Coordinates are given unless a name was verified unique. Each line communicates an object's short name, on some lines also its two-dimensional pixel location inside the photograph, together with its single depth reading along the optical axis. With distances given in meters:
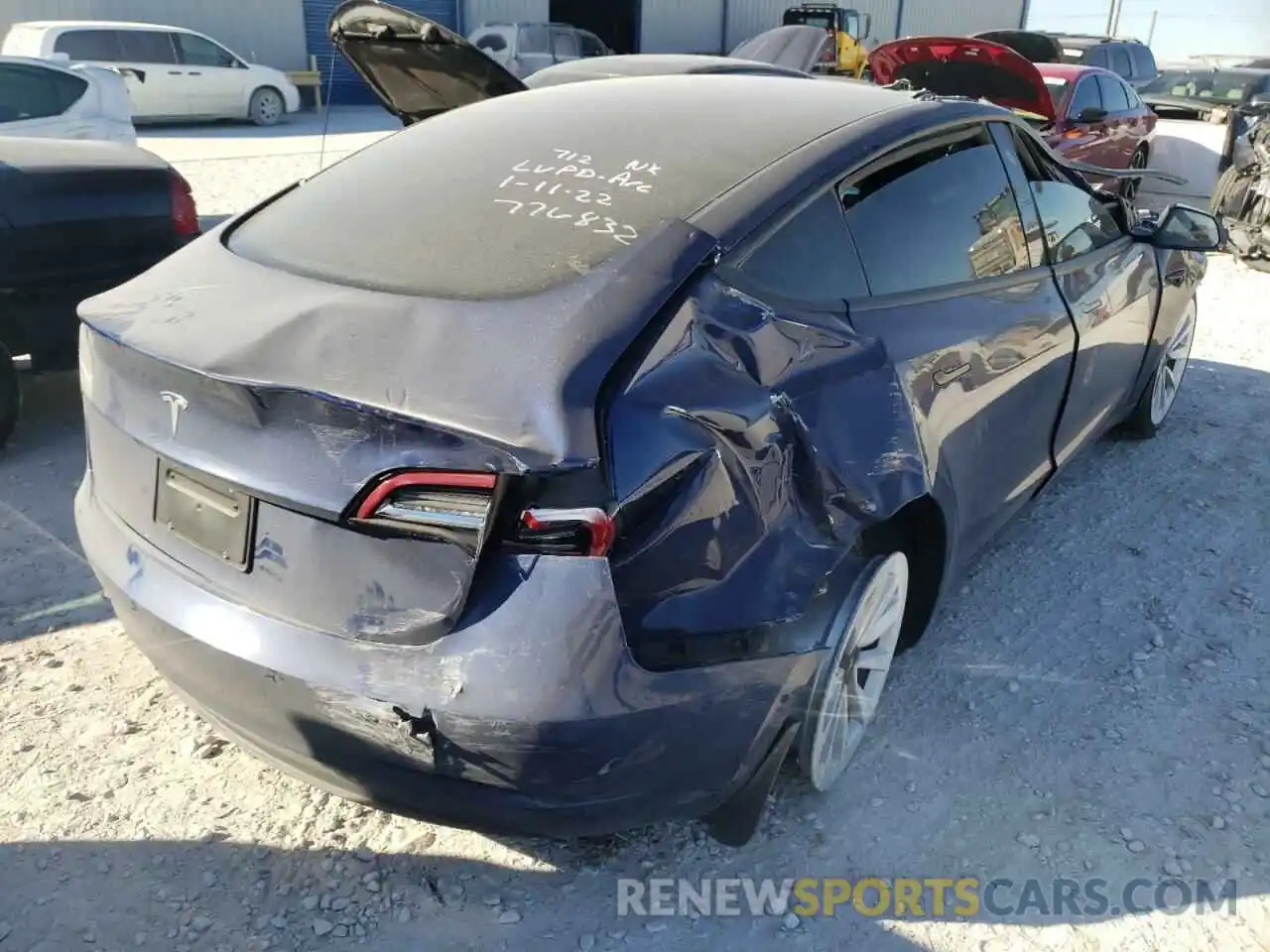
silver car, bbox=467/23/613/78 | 19.95
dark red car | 7.95
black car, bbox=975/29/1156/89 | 13.18
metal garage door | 22.25
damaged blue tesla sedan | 1.77
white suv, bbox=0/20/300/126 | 14.62
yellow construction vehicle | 20.58
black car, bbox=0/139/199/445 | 4.07
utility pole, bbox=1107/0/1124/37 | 36.91
